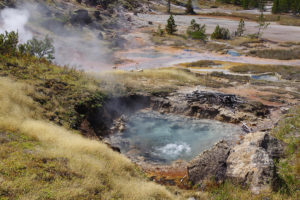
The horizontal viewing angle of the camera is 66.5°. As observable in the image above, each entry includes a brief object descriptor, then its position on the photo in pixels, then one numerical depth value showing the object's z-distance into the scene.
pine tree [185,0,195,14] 81.75
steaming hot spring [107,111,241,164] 12.28
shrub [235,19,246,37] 53.89
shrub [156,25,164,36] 52.88
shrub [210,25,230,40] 51.59
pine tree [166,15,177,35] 53.96
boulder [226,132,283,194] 6.75
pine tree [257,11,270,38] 49.74
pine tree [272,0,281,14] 85.62
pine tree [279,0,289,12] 84.50
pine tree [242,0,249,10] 94.27
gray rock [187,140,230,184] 7.85
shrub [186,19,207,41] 49.09
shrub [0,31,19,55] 14.29
